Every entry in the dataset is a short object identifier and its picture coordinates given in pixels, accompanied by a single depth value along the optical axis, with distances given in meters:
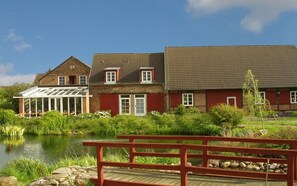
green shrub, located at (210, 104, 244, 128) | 22.03
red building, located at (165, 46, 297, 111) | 32.81
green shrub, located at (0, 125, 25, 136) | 24.73
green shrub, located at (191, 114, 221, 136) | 22.43
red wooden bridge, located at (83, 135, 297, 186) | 6.64
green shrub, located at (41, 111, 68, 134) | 25.82
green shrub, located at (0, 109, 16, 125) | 27.78
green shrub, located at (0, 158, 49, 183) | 10.70
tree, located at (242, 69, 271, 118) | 20.92
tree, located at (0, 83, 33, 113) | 37.53
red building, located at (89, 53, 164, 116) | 33.31
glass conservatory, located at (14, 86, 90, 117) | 32.22
